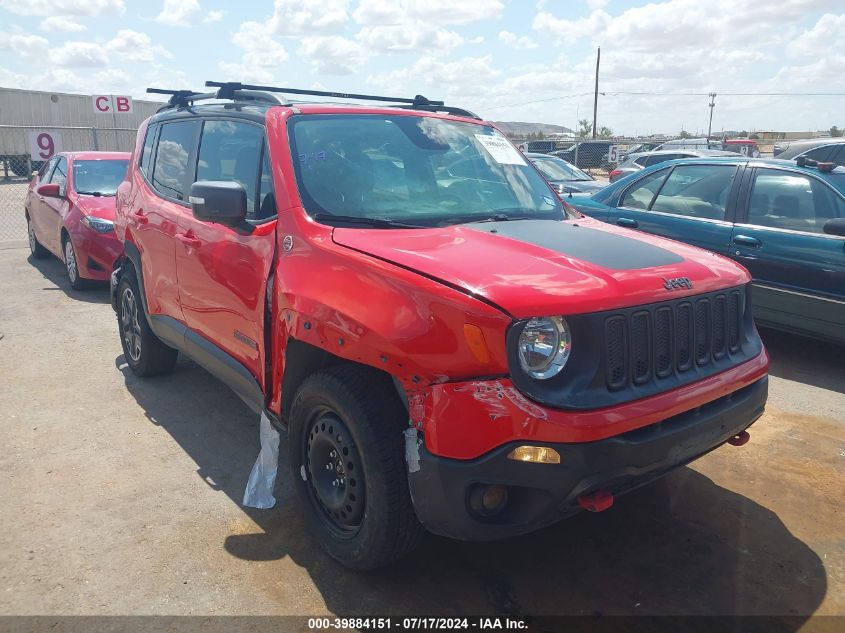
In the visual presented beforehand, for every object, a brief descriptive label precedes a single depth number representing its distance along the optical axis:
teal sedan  5.52
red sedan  8.12
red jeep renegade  2.43
